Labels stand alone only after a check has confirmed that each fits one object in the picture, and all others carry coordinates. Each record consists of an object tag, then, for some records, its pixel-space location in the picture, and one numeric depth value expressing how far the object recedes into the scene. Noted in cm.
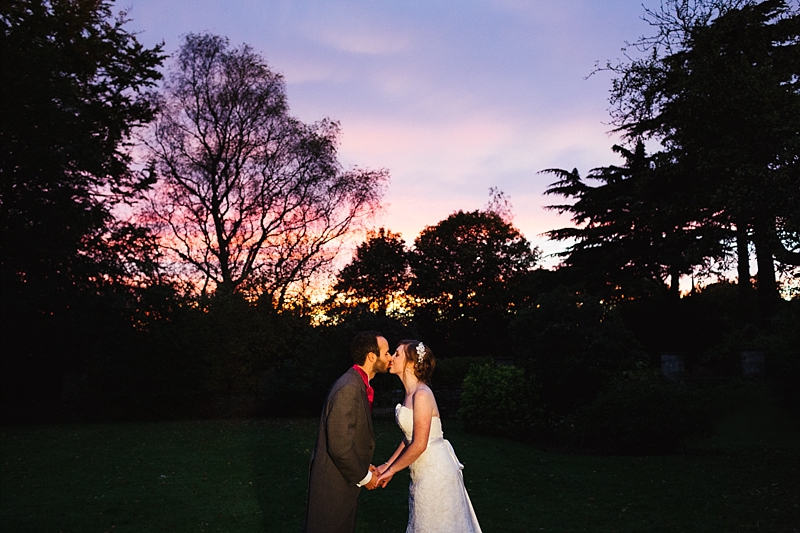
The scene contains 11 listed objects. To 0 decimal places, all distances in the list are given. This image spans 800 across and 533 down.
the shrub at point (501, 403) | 1942
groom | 564
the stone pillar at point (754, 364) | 2702
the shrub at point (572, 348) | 1894
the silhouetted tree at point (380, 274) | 4762
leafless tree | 3344
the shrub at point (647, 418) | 1582
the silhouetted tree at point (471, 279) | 4422
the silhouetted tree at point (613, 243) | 3934
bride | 618
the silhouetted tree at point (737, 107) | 1189
